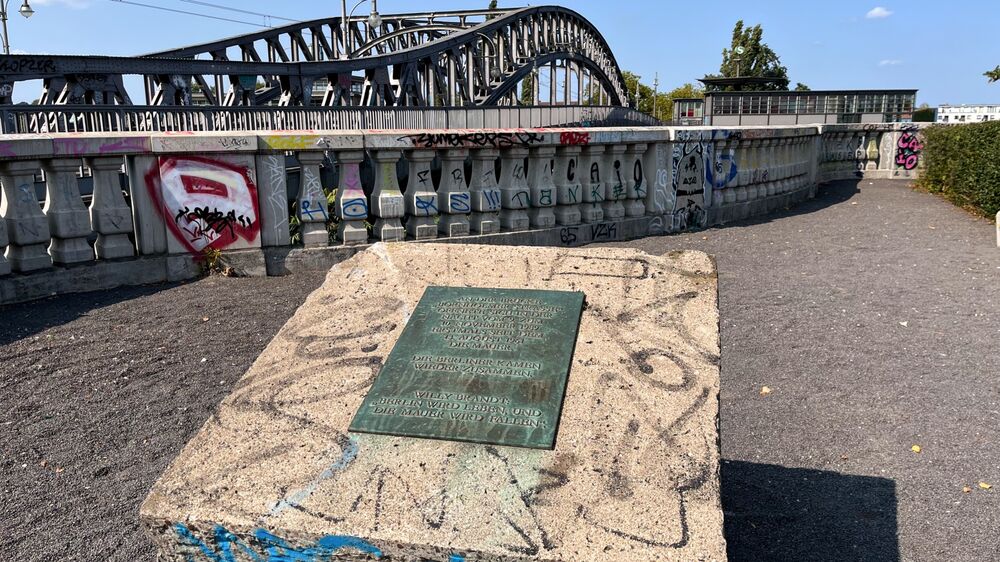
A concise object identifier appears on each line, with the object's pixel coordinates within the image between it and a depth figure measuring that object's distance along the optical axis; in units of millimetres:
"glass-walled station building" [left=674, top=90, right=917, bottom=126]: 46188
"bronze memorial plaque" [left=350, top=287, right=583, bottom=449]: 3029
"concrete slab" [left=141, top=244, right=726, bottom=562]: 2598
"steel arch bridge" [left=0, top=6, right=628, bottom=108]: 21797
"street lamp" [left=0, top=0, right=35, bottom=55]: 32469
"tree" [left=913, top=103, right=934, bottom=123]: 70200
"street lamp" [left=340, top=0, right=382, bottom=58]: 42656
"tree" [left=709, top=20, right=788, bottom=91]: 78188
